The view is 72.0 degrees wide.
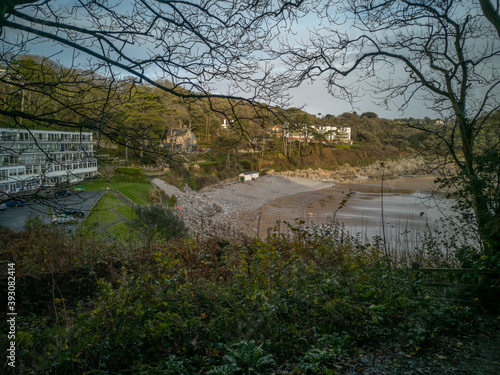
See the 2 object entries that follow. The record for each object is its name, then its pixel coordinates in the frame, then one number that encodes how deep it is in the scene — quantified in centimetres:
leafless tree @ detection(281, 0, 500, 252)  435
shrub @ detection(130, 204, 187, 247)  1284
